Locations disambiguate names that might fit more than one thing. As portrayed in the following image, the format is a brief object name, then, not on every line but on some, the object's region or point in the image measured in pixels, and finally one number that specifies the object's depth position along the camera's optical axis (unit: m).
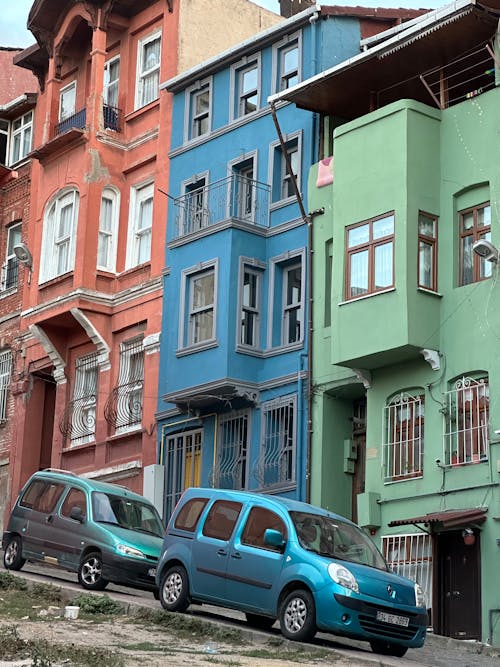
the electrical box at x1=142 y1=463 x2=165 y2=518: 31.80
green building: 25.02
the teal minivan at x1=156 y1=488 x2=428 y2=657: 19.03
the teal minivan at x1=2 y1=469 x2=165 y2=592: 24.02
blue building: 29.67
